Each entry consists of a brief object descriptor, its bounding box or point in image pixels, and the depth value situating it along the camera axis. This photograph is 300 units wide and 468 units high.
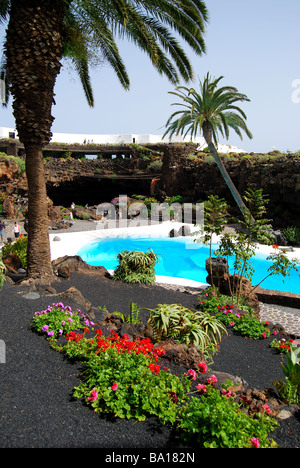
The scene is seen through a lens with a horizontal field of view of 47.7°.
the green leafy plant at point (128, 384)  3.52
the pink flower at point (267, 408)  3.58
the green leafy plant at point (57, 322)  5.15
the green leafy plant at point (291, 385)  4.06
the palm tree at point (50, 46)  7.34
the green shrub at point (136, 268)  10.03
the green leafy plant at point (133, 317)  6.84
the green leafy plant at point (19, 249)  10.91
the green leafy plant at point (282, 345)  6.13
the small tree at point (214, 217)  8.95
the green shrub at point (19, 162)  26.46
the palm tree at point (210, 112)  17.25
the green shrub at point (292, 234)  18.31
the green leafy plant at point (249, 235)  8.39
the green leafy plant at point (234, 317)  6.91
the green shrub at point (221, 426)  3.00
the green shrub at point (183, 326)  5.76
